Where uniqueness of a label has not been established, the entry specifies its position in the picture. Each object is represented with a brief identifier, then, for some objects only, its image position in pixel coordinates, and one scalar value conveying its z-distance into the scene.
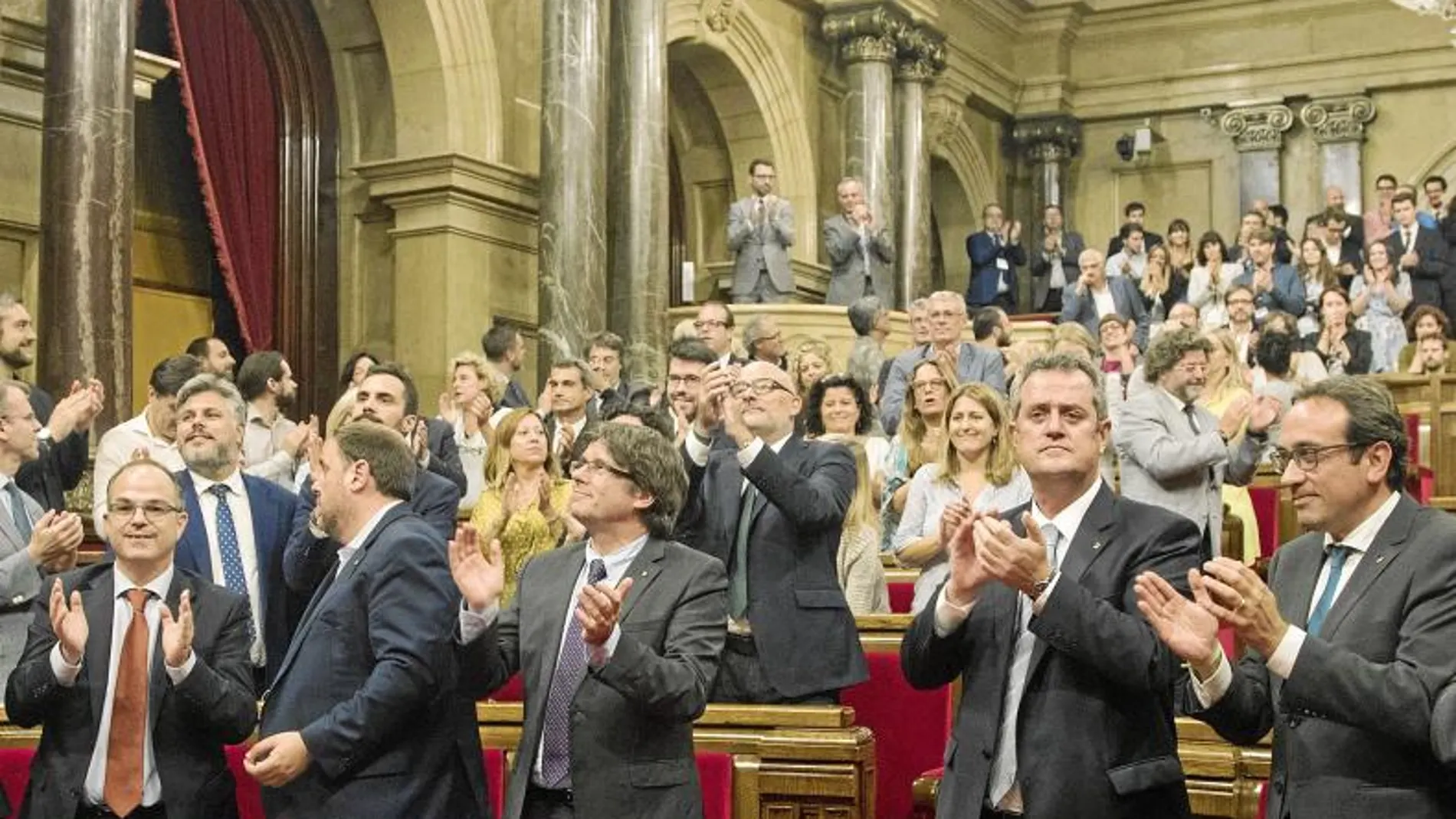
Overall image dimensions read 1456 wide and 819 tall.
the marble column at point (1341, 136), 16.58
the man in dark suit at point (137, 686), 3.45
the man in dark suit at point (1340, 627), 2.64
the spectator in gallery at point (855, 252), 11.74
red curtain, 9.82
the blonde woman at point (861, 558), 5.03
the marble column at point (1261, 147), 16.95
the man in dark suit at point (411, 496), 4.07
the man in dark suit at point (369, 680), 3.19
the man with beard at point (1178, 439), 5.60
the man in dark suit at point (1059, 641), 2.77
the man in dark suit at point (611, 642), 3.08
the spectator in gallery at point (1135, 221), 13.64
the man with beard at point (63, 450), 5.12
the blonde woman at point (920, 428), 5.91
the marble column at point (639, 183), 10.57
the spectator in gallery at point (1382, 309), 11.46
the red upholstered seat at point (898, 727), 4.29
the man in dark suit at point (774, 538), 4.11
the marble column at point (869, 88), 14.33
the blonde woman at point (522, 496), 4.91
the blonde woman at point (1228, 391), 6.48
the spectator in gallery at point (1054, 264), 14.48
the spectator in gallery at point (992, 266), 14.34
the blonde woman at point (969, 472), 4.92
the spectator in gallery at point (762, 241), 11.48
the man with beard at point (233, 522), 4.43
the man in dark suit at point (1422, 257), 11.97
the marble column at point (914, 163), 14.54
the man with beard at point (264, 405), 6.13
